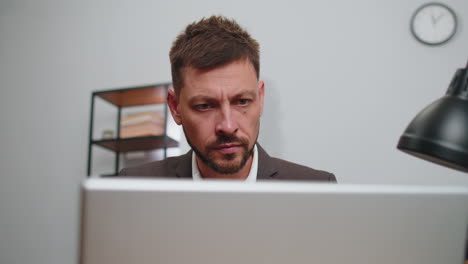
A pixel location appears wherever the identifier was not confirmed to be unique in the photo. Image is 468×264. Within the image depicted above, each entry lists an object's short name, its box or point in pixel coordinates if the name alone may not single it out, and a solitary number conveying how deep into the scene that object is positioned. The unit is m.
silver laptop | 0.46
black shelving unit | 2.45
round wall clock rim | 2.23
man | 1.32
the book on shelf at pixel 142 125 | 2.45
